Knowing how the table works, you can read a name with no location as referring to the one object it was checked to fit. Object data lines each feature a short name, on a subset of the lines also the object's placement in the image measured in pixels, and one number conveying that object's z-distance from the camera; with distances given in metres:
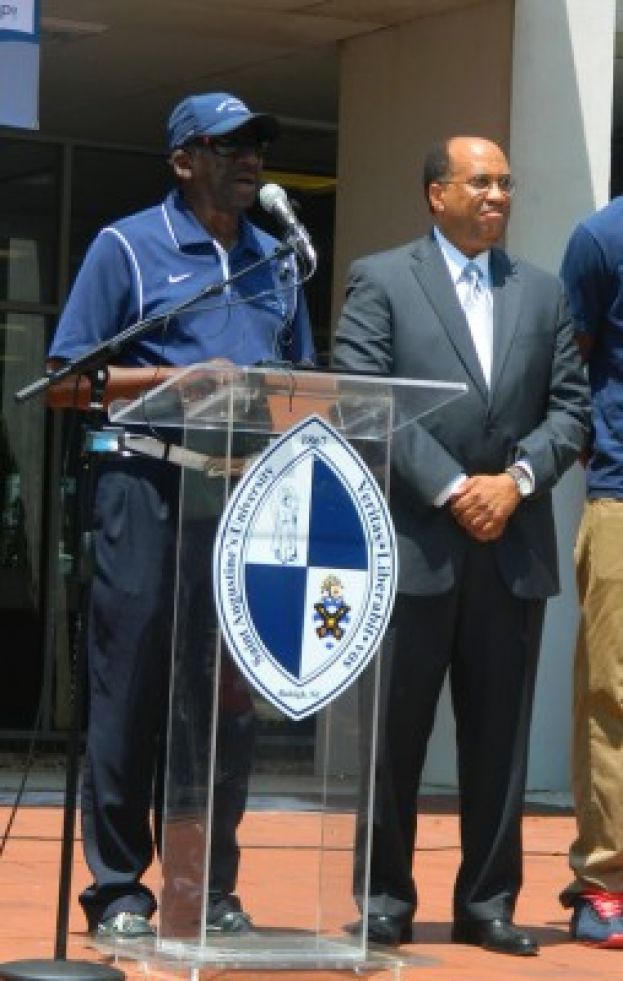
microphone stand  7.80
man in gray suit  9.02
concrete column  15.65
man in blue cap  8.61
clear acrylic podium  7.90
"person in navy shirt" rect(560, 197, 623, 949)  9.49
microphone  8.01
